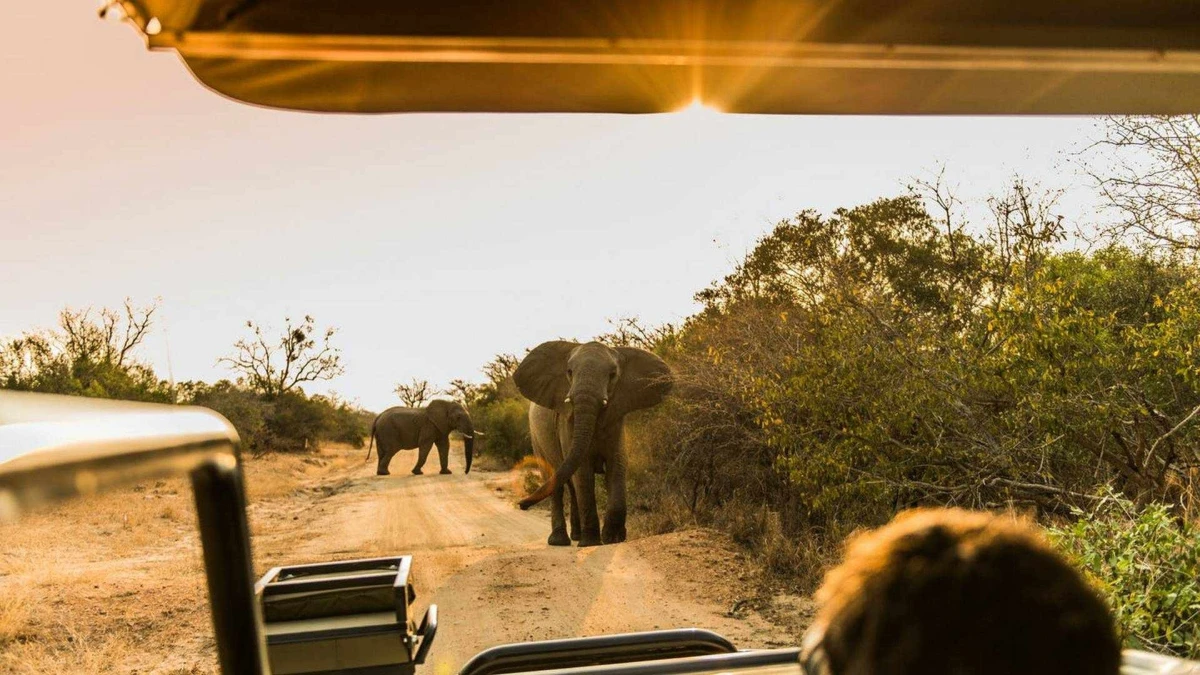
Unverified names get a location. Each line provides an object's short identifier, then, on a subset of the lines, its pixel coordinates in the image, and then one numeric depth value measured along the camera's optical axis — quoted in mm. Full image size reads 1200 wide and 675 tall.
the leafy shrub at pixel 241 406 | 30797
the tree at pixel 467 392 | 36156
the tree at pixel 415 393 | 48375
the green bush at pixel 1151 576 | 3887
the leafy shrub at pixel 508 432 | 24781
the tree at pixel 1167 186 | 5852
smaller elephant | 29516
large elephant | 11141
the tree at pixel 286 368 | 40375
